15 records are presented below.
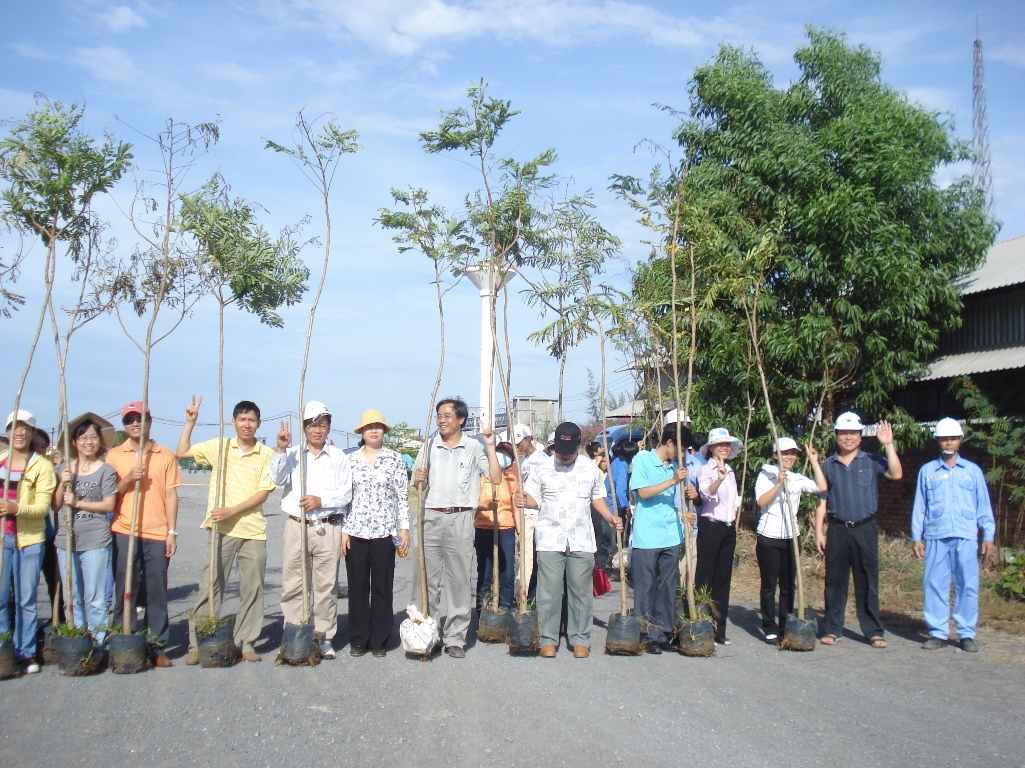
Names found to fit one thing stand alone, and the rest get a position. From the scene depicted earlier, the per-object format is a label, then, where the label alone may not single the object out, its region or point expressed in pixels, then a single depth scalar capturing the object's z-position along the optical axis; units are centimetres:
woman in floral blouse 695
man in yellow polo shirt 666
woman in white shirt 759
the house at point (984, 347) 1152
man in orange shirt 658
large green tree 1146
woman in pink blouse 740
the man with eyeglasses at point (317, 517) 682
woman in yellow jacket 620
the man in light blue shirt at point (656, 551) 710
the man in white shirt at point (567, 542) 703
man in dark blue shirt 749
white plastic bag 672
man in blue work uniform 727
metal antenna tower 2256
